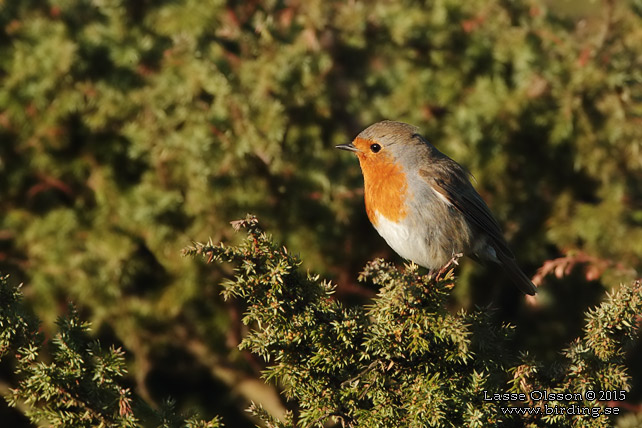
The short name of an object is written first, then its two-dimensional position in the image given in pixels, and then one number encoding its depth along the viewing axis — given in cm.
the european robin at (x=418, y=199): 741
